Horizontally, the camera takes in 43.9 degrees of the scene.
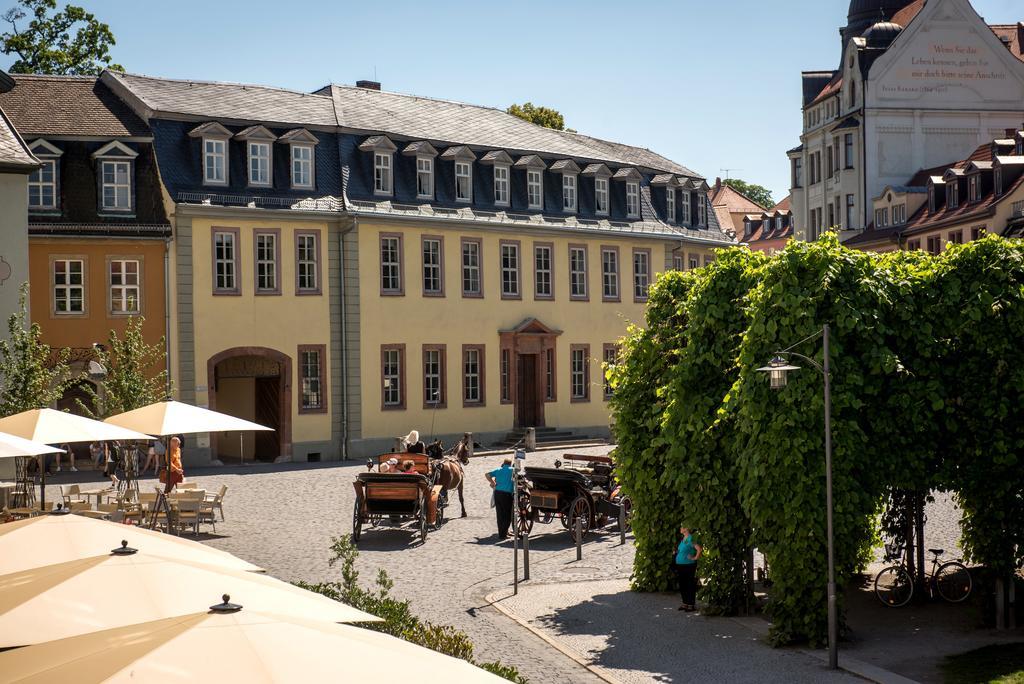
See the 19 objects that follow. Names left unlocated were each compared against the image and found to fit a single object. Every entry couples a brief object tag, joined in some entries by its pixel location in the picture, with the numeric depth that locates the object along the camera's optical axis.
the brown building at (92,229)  35.31
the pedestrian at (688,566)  17.09
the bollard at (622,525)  23.17
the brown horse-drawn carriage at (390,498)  22.53
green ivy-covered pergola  15.08
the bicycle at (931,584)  17.61
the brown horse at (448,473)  25.92
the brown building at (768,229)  85.06
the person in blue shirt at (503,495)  23.14
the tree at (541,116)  57.91
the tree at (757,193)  109.94
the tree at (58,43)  47.16
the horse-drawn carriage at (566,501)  23.41
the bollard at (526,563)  19.18
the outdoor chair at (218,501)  23.67
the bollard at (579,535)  21.19
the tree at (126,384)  26.86
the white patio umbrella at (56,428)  18.42
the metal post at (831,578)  14.25
